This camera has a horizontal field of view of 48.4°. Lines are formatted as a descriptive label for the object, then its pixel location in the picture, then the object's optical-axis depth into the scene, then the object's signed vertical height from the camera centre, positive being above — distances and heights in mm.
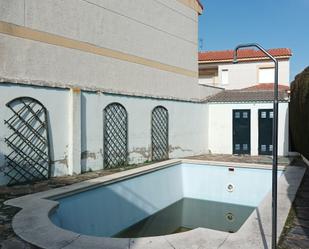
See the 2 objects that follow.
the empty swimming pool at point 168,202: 9055 -2701
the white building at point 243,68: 27641 +4322
